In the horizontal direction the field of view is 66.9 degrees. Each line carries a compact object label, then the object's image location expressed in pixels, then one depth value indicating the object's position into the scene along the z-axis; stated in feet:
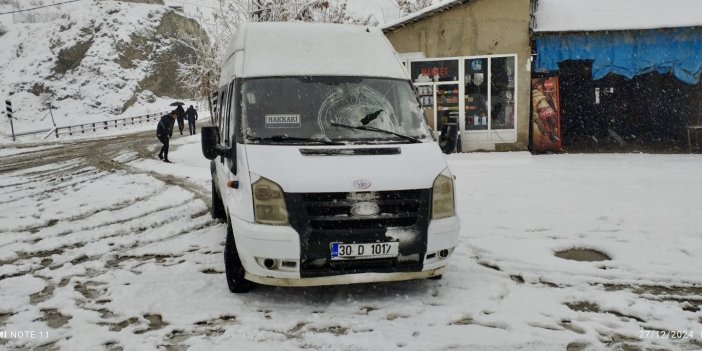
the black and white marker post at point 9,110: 111.75
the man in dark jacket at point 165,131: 54.60
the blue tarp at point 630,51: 46.37
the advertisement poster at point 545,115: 48.67
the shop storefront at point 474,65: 47.96
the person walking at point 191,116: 95.81
